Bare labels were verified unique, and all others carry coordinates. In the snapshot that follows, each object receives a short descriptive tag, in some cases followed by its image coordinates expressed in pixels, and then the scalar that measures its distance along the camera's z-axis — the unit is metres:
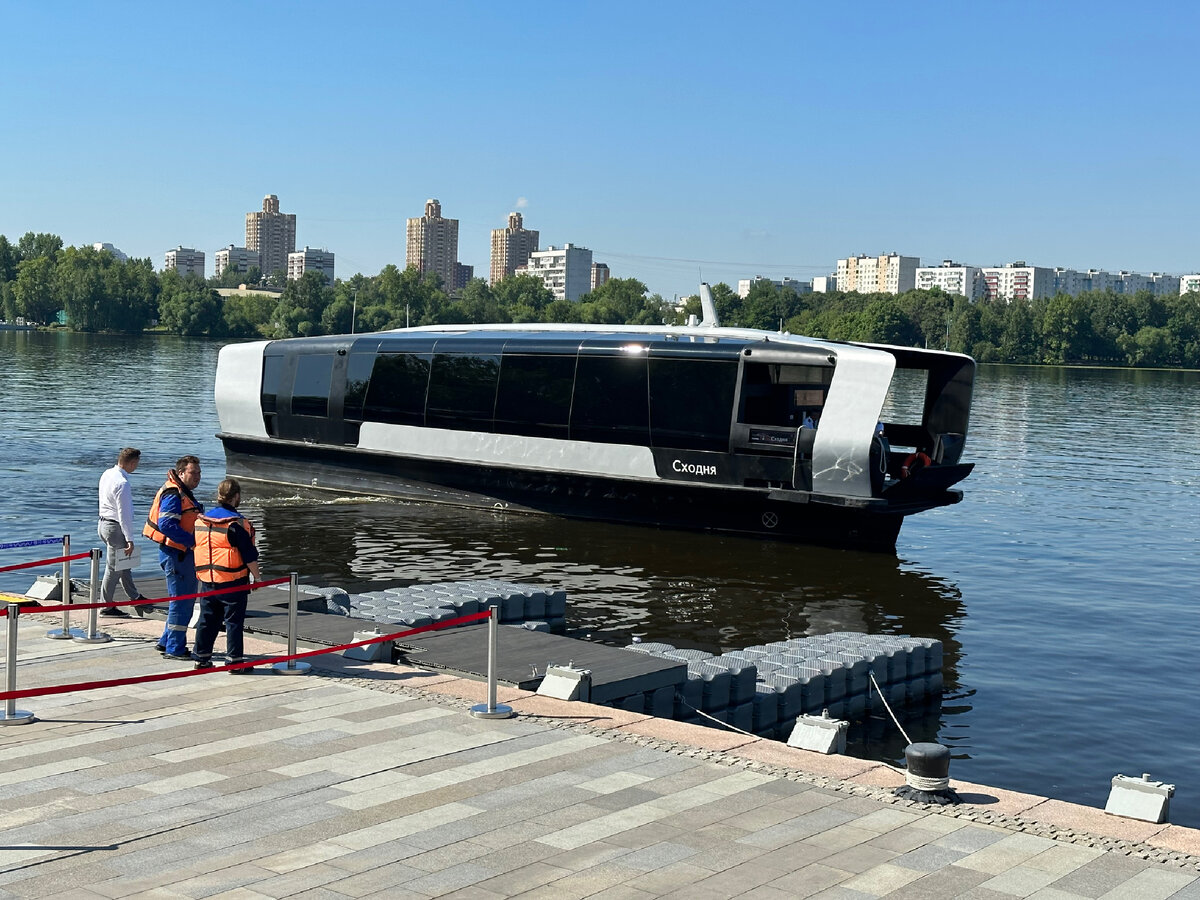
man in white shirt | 13.33
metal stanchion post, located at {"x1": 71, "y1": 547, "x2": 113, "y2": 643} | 12.67
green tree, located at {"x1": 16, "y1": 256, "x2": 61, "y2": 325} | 190.12
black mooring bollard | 8.59
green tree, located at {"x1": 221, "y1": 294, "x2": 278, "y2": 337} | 181.00
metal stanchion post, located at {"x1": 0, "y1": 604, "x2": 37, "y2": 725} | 9.75
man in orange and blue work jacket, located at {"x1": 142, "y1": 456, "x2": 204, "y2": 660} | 12.36
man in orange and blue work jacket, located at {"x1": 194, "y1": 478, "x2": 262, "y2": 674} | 11.38
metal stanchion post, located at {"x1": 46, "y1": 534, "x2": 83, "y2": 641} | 12.86
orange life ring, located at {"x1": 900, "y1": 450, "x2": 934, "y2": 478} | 23.84
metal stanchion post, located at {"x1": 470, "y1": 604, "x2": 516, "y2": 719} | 10.30
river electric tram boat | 22.80
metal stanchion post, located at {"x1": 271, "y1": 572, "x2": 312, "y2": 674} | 11.69
